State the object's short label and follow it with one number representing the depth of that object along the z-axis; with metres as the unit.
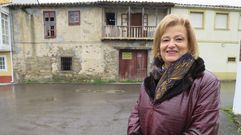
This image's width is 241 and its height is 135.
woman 1.44
